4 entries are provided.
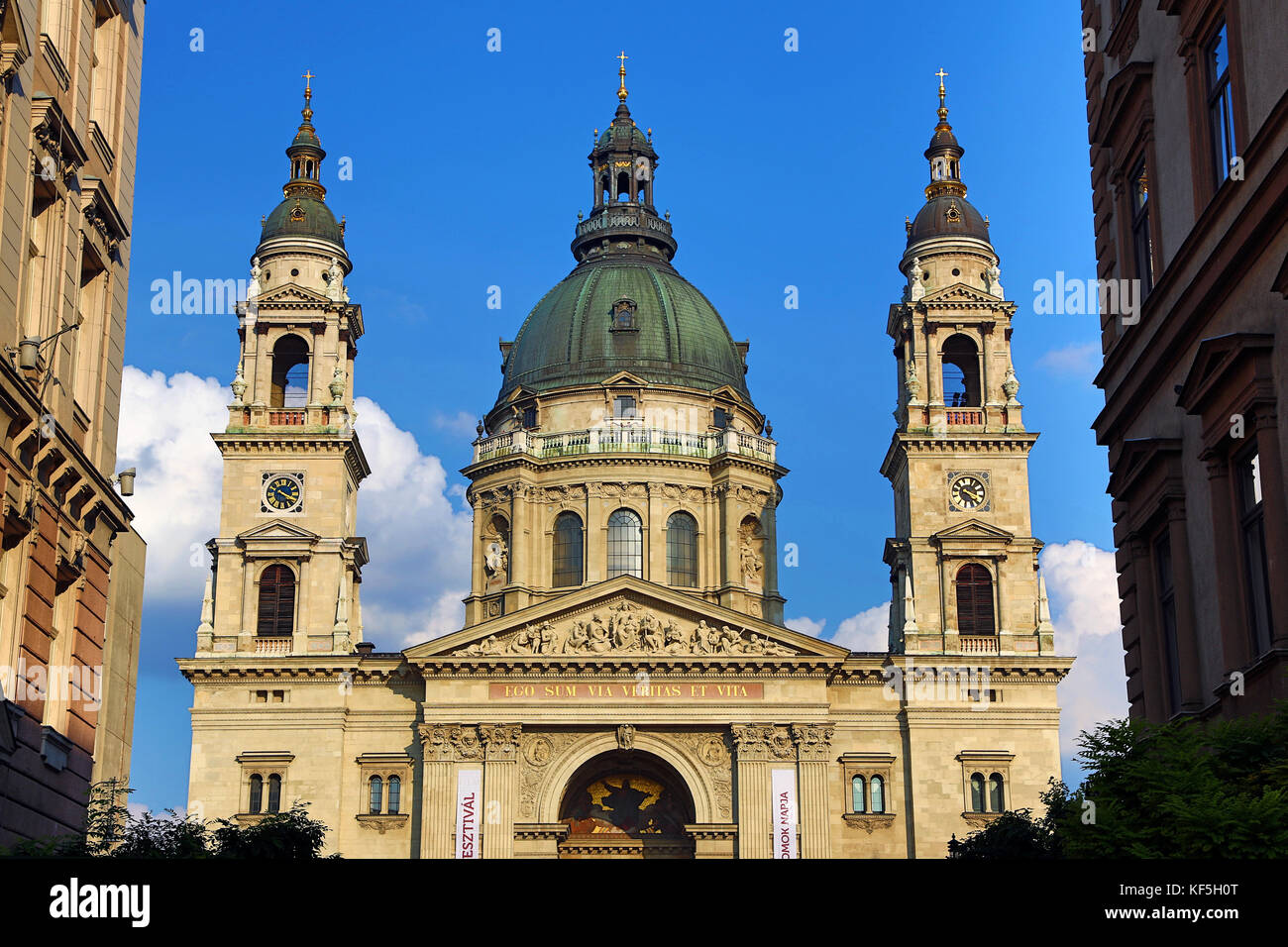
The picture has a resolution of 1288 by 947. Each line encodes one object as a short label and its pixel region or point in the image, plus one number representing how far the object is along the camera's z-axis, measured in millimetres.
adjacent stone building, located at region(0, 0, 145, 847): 23141
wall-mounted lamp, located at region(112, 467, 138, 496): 29778
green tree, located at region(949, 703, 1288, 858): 16078
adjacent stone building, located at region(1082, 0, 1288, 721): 21078
